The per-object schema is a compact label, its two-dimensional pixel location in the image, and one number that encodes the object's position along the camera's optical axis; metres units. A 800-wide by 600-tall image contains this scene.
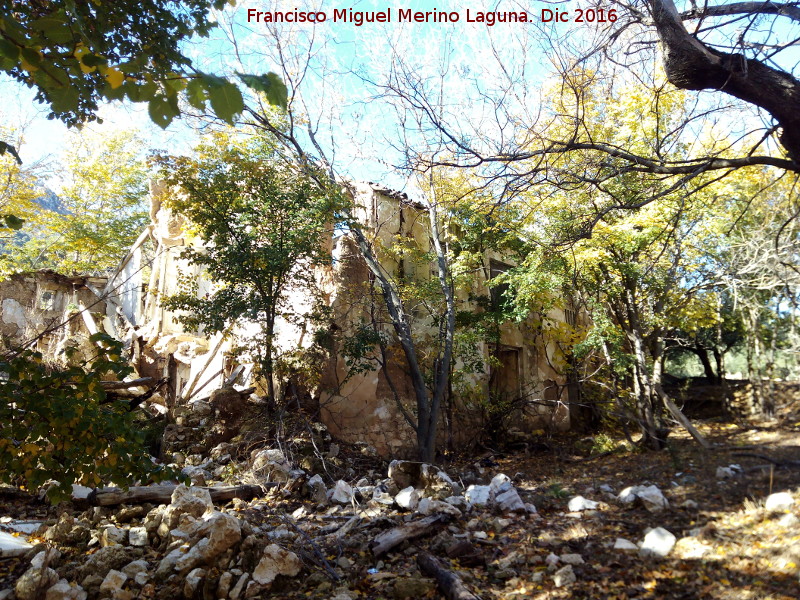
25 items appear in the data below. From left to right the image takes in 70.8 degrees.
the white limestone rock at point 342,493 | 6.40
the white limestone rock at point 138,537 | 4.64
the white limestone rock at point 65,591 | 3.62
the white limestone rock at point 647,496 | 5.01
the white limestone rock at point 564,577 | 3.78
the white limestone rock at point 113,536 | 4.53
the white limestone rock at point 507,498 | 5.55
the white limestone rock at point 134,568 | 4.04
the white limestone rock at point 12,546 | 4.27
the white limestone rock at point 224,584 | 3.85
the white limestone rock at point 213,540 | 4.08
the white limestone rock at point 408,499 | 5.85
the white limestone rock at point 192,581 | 3.83
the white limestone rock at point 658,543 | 3.96
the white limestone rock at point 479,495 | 5.89
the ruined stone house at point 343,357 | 9.05
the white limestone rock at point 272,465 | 7.06
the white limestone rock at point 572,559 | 4.08
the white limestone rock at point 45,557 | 3.88
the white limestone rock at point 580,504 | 5.34
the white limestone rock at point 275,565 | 4.02
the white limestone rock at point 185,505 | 4.82
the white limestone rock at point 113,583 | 3.80
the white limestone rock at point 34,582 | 3.59
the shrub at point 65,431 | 3.01
